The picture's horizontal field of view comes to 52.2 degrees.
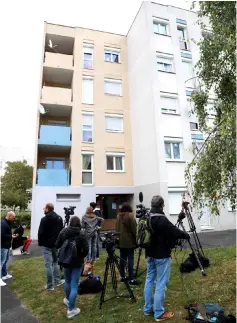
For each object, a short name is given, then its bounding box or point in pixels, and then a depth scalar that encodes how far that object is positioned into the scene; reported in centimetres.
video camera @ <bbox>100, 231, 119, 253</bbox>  504
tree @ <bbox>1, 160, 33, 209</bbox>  2605
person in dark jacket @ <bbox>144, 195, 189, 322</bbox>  408
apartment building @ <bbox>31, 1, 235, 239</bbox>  1527
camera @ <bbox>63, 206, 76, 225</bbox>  779
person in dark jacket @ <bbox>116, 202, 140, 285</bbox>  564
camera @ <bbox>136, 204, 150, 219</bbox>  560
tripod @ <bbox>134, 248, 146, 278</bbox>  643
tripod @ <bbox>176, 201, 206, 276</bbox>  610
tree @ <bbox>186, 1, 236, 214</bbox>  422
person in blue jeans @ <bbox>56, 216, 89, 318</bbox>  454
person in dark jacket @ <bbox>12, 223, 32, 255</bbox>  1001
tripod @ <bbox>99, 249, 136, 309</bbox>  488
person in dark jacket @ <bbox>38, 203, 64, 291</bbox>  584
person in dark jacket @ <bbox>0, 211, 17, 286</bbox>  686
